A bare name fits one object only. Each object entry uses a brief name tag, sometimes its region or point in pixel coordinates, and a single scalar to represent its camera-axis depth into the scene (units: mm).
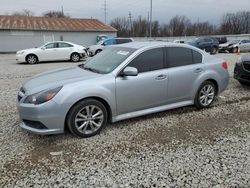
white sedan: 14430
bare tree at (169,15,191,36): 69312
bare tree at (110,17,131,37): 67575
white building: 25870
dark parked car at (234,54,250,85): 6879
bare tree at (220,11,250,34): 64875
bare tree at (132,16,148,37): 67188
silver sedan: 3754
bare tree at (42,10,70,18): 67438
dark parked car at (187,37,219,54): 22264
